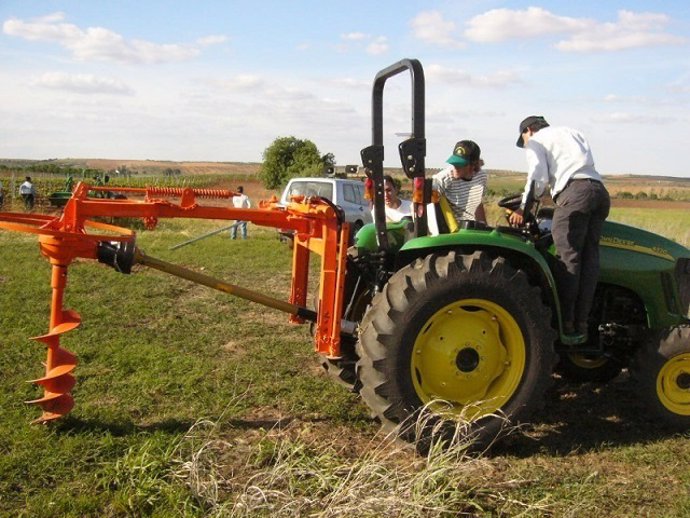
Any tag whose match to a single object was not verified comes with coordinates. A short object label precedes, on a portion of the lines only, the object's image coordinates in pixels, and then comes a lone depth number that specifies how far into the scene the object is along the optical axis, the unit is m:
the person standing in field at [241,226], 14.75
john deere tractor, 3.65
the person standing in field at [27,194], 21.95
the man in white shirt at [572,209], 4.02
